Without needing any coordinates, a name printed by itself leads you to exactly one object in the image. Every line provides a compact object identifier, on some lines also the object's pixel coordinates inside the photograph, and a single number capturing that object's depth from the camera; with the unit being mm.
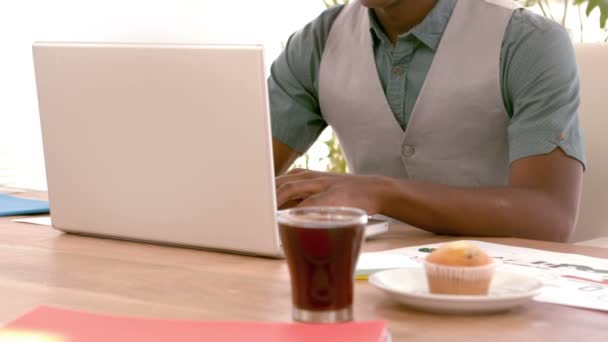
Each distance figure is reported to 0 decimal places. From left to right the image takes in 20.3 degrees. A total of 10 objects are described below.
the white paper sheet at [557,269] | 1611
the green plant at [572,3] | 3961
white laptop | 1769
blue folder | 2206
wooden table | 1525
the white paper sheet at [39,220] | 2116
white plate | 1536
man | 2014
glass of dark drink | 1501
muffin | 1556
